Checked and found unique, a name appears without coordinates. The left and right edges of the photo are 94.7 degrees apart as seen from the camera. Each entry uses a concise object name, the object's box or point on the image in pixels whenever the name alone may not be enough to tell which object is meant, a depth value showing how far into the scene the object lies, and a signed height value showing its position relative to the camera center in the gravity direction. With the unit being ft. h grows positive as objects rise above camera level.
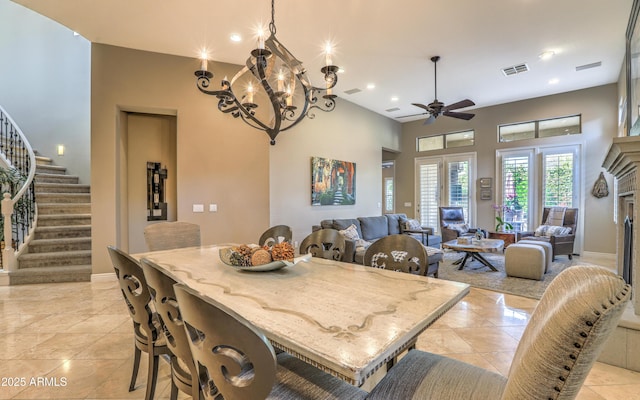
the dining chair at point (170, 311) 3.96 -1.58
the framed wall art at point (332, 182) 19.67 +1.13
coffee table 15.26 -2.62
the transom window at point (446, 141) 25.17 +5.11
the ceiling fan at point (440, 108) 15.29 +4.80
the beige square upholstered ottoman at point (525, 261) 13.75 -3.04
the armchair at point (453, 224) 21.15 -2.03
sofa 13.57 -2.18
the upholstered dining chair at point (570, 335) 1.99 -0.98
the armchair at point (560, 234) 17.57 -2.27
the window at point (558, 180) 20.44 +1.26
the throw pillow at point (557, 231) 17.99 -2.06
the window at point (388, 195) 30.68 +0.28
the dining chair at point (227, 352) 2.56 -1.47
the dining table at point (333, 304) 2.91 -1.49
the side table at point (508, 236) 19.67 -2.64
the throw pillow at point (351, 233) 15.13 -1.84
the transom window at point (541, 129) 20.56 +5.11
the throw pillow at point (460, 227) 21.19 -2.20
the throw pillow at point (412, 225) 21.42 -2.04
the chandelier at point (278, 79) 6.84 +3.14
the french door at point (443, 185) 24.90 +1.09
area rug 12.62 -3.95
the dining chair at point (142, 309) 5.00 -2.01
